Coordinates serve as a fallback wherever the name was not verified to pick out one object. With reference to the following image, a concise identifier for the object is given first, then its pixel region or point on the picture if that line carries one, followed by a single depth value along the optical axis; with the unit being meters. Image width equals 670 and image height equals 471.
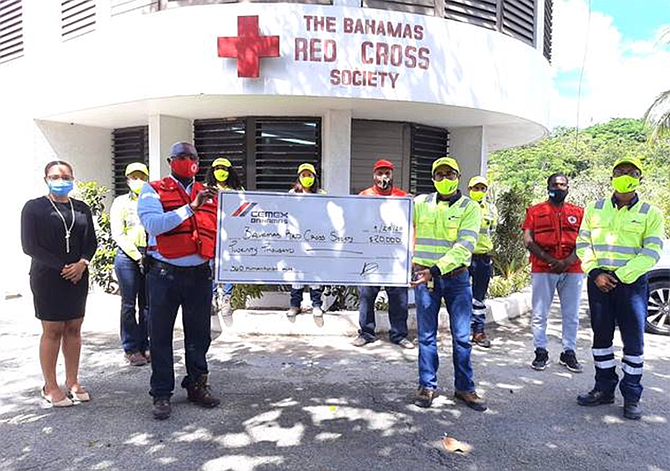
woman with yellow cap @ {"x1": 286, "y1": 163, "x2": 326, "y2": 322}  6.22
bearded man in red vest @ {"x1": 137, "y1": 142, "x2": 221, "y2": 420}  3.77
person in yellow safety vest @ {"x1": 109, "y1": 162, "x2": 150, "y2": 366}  4.97
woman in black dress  3.90
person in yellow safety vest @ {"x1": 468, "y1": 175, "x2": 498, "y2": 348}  6.00
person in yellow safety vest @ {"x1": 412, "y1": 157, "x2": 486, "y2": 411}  4.16
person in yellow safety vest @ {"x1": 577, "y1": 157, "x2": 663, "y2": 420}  4.05
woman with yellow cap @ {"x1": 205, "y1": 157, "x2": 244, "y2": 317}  5.52
